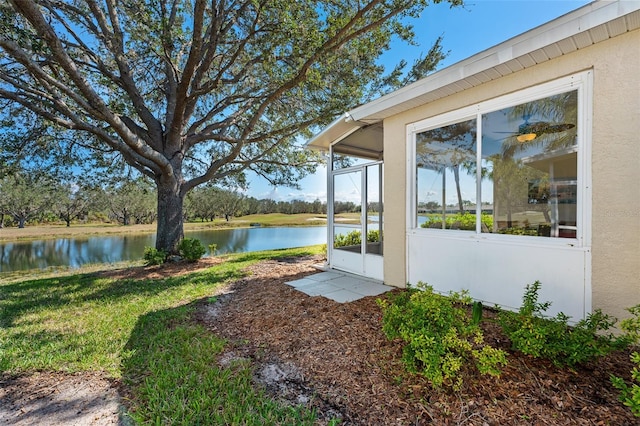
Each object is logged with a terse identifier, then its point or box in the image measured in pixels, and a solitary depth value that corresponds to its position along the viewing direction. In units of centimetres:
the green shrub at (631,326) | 181
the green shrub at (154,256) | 758
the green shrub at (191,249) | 793
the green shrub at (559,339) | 191
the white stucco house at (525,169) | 252
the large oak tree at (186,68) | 534
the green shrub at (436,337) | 187
